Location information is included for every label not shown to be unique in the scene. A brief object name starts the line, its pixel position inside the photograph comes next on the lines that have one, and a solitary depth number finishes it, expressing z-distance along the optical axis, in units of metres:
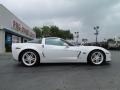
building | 9.92
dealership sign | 12.52
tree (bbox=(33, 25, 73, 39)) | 33.35
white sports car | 3.90
